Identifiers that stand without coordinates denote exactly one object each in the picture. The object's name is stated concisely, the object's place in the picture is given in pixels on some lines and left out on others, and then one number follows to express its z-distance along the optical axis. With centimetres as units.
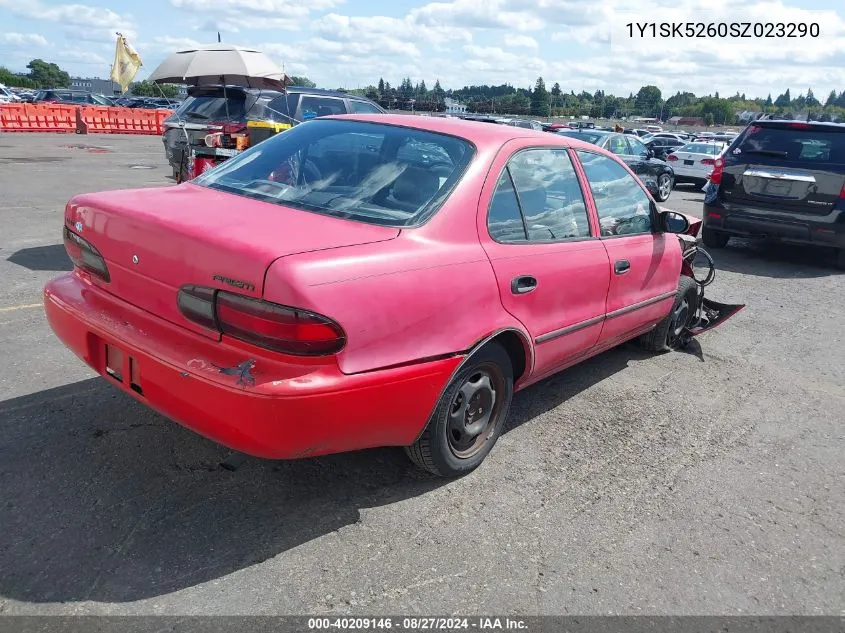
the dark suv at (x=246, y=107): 1023
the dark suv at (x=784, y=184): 875
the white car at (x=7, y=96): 3444
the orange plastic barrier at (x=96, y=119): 2747
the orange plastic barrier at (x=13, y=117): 2514
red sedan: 258
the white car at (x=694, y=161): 1920
